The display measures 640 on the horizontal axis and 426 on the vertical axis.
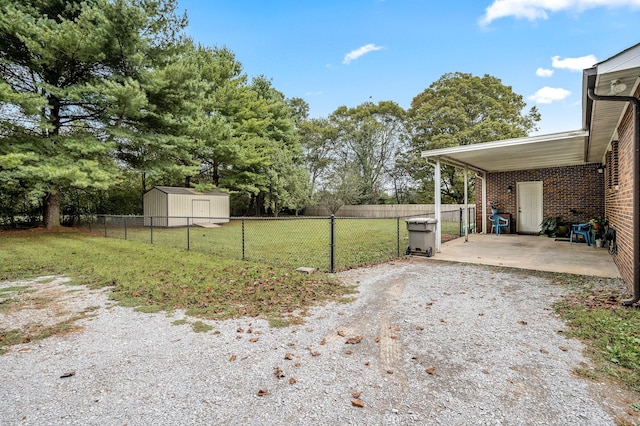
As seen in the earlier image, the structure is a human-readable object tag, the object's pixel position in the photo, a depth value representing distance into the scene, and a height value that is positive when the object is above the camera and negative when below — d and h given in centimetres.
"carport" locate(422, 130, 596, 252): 687 +147
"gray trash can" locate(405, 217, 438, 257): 743 -65
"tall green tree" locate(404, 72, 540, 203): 2052 +664
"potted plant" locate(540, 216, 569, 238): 1082 -68
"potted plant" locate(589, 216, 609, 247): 855 -61
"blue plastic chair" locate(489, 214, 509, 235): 1226 -55
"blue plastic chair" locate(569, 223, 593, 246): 921 -71
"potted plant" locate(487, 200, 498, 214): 1250 +12
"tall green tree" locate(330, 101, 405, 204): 2903 +654
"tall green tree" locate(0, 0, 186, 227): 1058 +474
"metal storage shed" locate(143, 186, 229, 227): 1645 +28
